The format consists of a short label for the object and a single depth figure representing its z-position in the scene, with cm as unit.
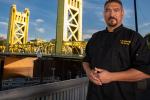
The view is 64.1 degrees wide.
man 76
